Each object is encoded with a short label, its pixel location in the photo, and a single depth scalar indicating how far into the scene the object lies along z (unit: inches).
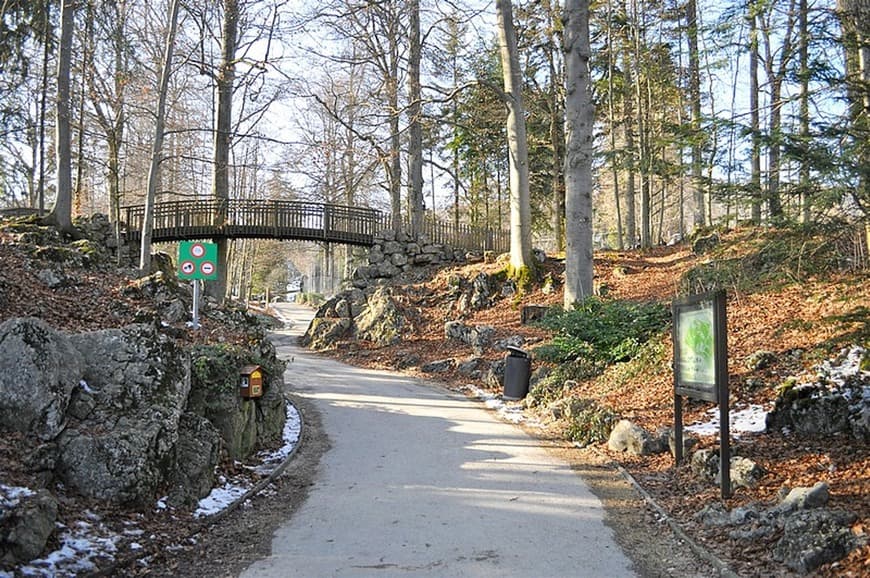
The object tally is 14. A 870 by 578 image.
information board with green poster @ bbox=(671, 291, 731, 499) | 236.8
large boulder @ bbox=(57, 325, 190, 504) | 210.5
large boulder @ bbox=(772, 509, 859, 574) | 169.3
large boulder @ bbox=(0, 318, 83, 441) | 209.9
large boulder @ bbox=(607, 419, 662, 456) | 311.7
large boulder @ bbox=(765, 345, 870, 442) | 255.6
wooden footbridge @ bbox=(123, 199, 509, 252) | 880.9
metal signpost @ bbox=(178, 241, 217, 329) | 419.2
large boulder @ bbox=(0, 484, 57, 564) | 164.9
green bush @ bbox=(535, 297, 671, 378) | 462.9
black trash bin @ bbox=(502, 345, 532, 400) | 480.7
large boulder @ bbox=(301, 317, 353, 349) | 826.7
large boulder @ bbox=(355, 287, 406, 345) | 768.0
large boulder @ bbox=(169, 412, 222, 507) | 239.0
